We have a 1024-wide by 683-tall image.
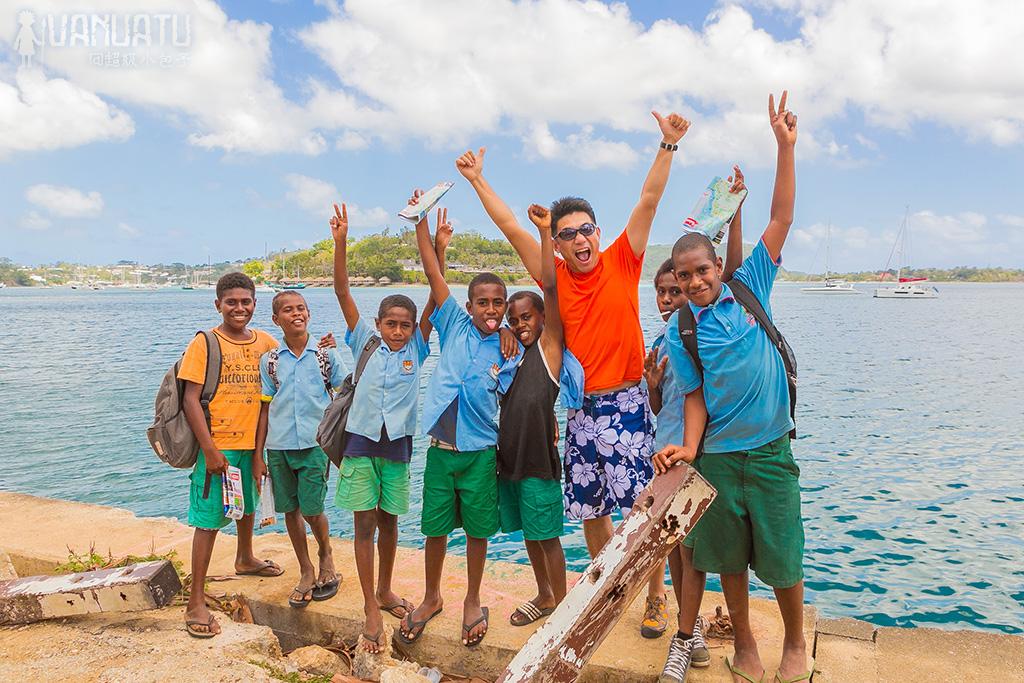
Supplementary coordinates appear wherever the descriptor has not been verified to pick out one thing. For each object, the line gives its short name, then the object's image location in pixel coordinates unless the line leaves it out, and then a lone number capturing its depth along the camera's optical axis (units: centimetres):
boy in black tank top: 399
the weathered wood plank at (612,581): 273
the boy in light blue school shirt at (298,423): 455
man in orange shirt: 393
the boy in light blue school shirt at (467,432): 407
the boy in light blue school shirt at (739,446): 333
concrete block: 421
